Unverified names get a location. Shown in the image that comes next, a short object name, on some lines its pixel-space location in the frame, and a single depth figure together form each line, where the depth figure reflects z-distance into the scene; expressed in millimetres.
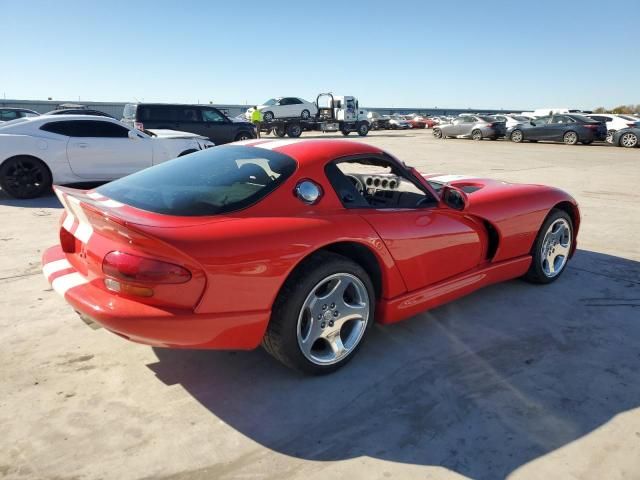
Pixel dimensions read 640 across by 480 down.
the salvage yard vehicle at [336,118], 27062
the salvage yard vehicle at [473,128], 25375
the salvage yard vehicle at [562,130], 21594
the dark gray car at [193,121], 15586
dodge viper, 2260
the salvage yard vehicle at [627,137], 20750
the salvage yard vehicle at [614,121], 21297
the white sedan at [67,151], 7648
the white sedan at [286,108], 25875
